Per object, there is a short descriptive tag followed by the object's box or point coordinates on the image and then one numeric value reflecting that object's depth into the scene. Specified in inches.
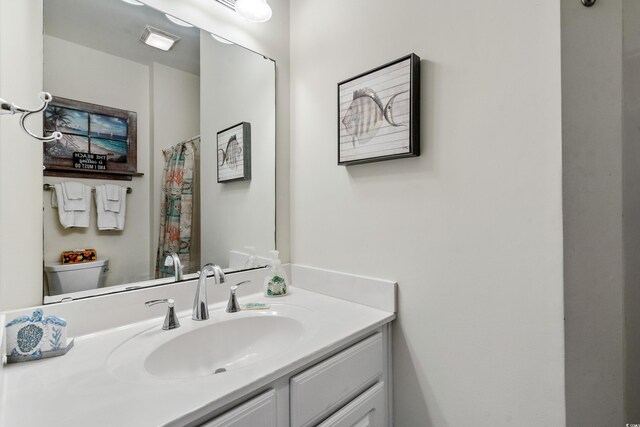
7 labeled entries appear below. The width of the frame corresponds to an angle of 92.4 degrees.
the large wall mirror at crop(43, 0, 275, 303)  36.3
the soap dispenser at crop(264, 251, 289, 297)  51.6
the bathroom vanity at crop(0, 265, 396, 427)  23.4
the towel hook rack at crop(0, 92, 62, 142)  24.0
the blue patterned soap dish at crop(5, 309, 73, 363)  29.2
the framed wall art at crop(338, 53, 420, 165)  39.6
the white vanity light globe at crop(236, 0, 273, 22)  48.3
